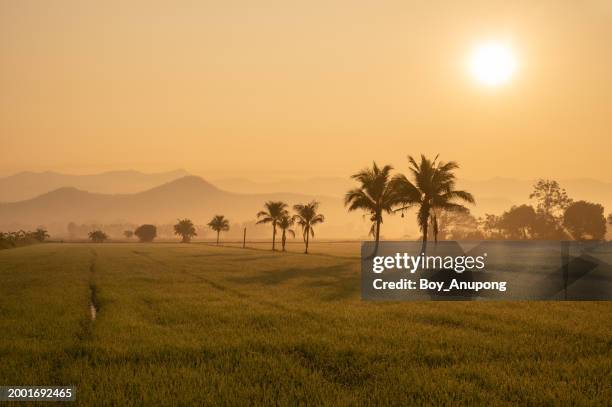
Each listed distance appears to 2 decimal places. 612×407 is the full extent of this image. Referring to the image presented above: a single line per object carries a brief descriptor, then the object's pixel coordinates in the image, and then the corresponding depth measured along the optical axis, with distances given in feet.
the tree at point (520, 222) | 495.00
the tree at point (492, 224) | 573.33
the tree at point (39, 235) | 573.86
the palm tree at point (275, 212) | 328.08
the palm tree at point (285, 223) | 322.75
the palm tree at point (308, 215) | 299.38
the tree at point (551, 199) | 493.77
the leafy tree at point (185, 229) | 628.69
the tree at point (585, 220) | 455.63
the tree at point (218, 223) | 487.20
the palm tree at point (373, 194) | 206.28
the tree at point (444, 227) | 591.78
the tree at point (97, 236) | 643.04
